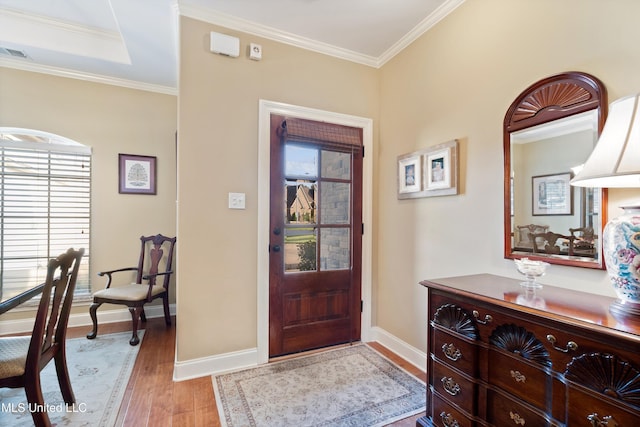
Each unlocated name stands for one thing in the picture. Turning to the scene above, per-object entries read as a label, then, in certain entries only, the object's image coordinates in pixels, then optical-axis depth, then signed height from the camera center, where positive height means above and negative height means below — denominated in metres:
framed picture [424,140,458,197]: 2.05 +0.35
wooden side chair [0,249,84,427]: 1.43 -0.72
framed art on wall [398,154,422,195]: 2.35 +0.36
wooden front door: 2.46 -0.17
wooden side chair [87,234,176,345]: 2.71 -0.74
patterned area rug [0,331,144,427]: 1.68 -1.18
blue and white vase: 0.99 -0.14
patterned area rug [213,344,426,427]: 1.71 -1.20
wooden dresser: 0.90 -0.54
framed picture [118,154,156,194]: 3.26 +0.47
